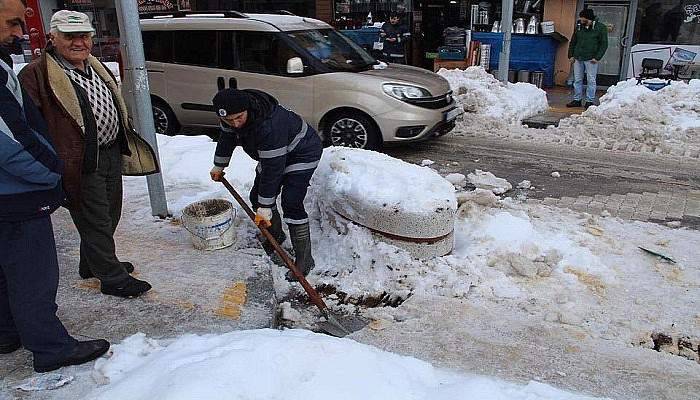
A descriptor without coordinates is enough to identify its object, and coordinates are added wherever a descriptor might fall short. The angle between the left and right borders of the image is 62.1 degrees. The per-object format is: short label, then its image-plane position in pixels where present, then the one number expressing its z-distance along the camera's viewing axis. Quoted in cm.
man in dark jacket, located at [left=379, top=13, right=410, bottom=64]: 1255
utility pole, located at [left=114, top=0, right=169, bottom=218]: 464
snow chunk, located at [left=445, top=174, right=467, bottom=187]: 706
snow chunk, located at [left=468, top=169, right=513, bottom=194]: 687
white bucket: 452
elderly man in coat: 325
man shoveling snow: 406
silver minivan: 787
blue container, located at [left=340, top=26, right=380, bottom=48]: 1432
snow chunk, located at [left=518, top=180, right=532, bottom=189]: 701
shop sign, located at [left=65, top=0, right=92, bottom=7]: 1549
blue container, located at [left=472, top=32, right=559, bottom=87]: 1296
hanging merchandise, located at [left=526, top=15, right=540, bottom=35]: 1310
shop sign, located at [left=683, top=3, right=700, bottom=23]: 1179
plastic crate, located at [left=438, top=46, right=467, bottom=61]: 1298
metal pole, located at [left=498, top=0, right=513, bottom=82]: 1093
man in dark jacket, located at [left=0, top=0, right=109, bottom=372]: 254
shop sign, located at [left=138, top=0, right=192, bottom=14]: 1584
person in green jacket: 1116
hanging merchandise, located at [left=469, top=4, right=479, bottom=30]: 1398
